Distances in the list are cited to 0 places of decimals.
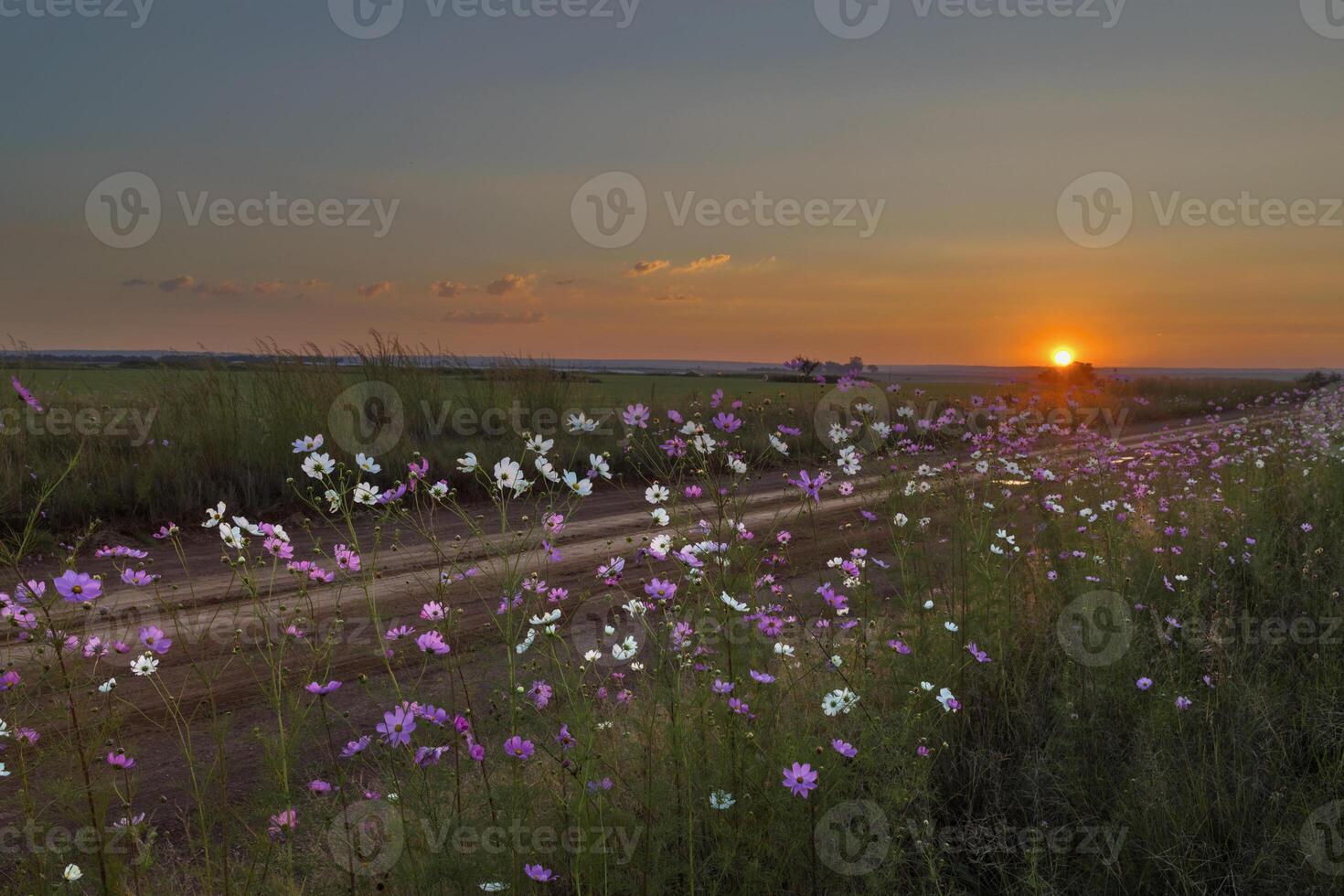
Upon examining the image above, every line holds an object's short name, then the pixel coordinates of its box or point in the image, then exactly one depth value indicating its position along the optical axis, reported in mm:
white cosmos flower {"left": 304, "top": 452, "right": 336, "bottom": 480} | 2881
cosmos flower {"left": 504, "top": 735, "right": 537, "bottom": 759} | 2420
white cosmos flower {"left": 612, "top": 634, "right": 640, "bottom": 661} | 2807
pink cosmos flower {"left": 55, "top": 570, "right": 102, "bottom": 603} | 2217
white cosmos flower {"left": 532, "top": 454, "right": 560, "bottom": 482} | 2875
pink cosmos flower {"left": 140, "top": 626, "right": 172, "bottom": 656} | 2497
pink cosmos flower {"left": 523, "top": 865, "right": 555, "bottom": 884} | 2195
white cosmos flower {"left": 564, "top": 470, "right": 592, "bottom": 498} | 2770
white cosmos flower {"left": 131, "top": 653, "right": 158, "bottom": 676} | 2785
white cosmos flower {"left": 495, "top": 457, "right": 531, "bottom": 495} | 2699
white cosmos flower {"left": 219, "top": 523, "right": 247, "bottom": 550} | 2643
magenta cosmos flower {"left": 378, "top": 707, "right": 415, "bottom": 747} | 2314
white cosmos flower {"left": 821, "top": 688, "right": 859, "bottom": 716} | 2701
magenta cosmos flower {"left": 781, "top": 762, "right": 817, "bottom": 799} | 2365
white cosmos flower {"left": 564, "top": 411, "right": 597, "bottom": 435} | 2875
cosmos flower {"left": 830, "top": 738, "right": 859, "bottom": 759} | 2422
